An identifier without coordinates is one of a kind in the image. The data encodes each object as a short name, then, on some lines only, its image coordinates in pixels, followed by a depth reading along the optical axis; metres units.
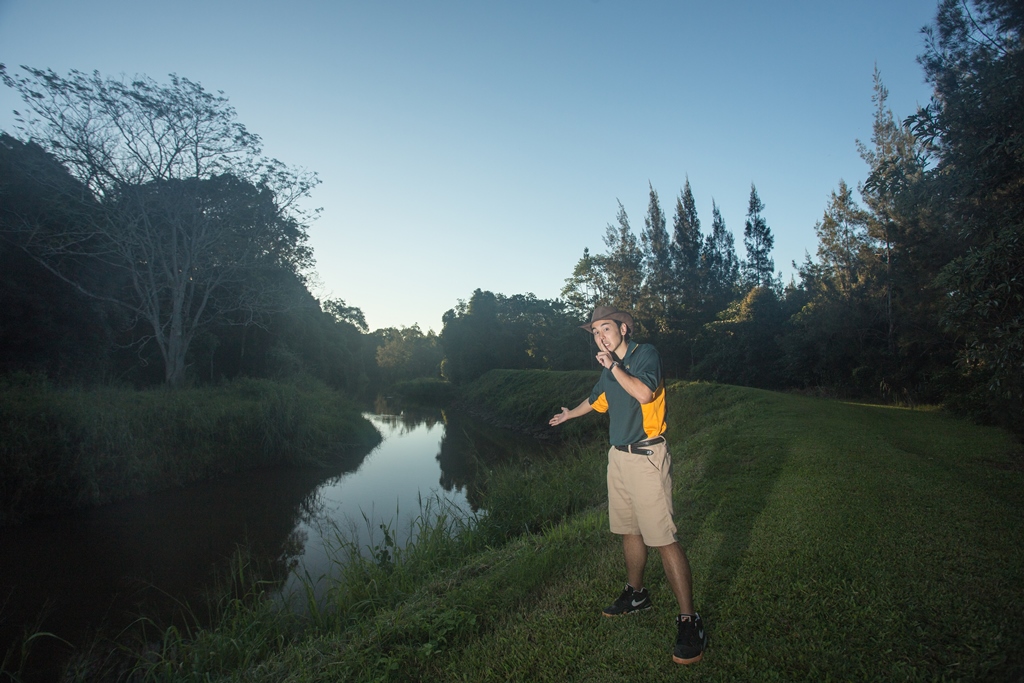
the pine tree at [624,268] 36.41
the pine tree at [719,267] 38.88
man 3.01
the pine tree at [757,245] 50.88
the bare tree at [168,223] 16.17
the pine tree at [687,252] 36.88
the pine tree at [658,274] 35.91
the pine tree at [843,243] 22.93
